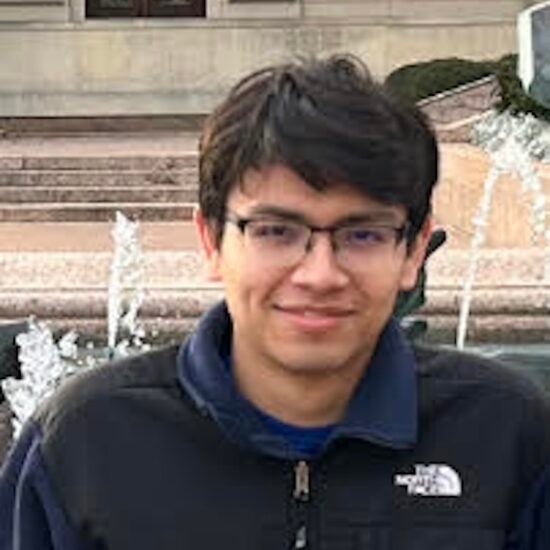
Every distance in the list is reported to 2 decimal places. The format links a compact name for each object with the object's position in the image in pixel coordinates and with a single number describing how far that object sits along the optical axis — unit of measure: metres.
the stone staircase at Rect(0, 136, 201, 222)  15.05
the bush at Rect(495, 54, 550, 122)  13.94
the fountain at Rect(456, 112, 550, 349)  10.52
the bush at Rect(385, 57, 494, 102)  18.65
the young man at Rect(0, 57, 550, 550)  1.78
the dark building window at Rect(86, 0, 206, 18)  24.73
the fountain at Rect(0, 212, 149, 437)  4.23
